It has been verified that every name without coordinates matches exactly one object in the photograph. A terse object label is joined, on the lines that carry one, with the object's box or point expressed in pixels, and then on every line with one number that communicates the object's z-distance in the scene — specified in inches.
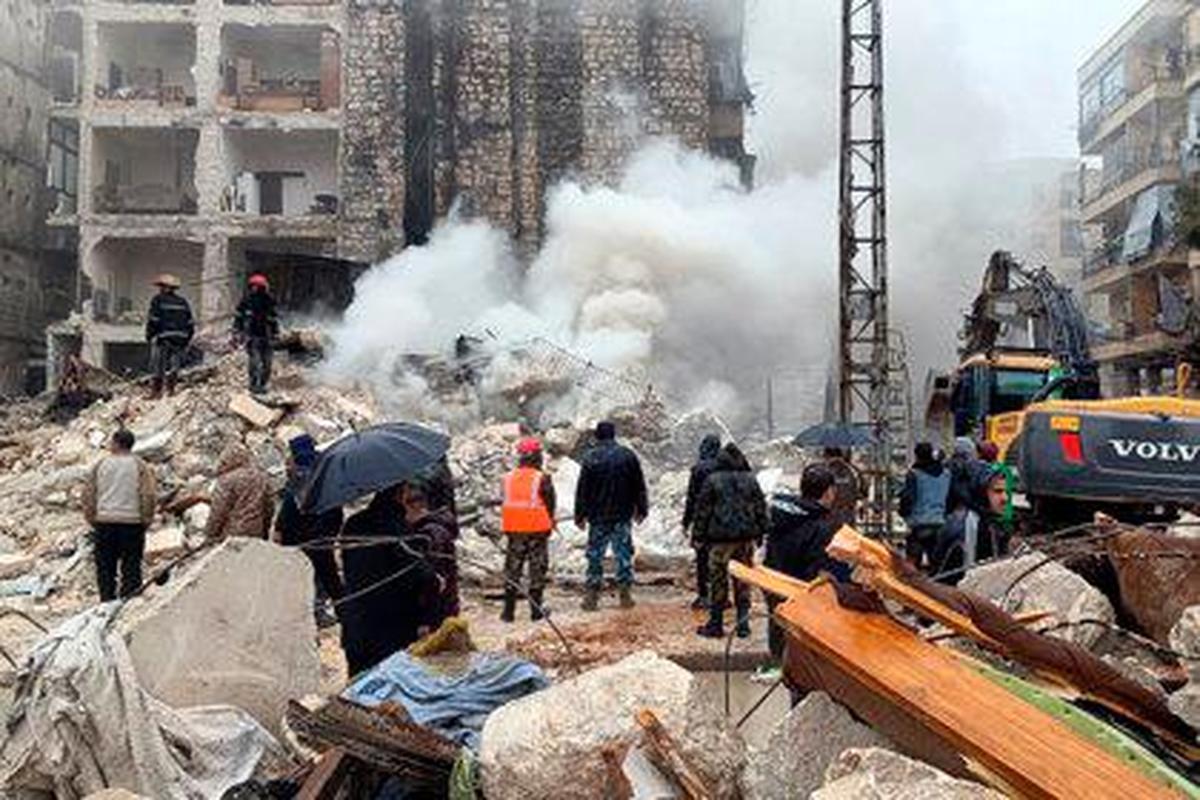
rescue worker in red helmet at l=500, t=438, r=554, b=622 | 366.6
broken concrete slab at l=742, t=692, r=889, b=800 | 133.3
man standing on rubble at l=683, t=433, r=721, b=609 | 359.6
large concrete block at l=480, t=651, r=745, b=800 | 136.8
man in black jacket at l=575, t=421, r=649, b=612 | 368.2
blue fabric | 165.3
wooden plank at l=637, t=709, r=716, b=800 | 131.3
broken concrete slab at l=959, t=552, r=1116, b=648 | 189.2
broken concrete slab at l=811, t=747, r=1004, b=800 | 99.5
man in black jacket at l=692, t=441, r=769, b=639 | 330.0
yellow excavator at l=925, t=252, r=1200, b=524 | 361.4
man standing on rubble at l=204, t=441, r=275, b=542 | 311.6
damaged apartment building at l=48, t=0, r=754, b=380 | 1101.7
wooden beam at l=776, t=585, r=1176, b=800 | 107.9
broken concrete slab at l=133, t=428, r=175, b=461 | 601.9
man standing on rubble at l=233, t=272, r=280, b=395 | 637.3
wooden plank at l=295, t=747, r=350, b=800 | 151.3
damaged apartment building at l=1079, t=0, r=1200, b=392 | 1242.6
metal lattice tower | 709.3
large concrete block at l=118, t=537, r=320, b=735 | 194.1
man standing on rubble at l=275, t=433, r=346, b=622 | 306.3
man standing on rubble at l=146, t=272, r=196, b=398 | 645.3
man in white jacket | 338.0
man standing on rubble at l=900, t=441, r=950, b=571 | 369.7
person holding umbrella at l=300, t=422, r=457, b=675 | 213.9
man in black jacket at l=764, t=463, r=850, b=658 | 257.3
